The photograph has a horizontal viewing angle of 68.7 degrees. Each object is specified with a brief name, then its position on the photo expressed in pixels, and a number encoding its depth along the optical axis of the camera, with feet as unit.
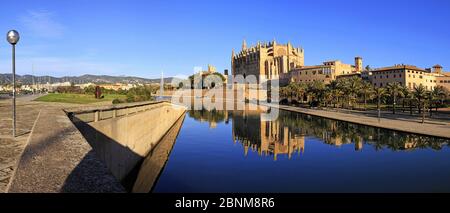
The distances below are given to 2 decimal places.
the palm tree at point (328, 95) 243.19
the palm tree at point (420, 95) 152.87
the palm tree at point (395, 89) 197.16
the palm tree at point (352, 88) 220.43
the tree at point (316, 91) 264.52
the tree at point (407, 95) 169.29
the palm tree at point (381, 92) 200.42
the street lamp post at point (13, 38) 33.99
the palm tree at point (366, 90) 215.31
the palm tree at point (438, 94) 157.91
